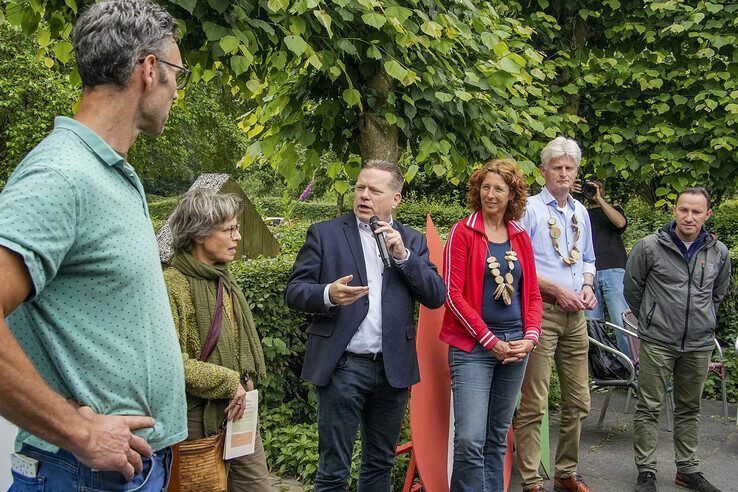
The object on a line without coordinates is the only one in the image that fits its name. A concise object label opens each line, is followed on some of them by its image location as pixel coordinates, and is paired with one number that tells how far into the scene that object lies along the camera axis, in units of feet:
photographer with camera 24.99
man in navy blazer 12.82
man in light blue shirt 16.71
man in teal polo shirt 5.29
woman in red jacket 14.26
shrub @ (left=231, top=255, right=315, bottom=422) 17.93
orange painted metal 14.99
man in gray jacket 17.81
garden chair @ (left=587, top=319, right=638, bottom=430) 20.61
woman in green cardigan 10.85
